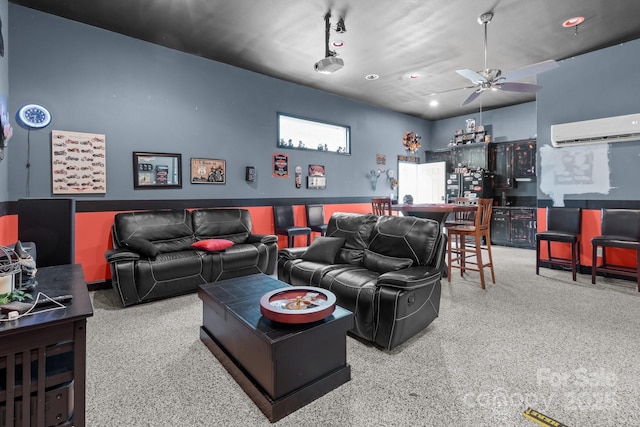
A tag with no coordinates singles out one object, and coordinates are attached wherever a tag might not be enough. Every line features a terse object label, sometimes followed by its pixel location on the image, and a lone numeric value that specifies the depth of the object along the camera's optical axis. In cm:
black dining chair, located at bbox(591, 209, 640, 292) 383
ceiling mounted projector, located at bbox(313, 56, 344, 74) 389
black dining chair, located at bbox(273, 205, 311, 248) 533
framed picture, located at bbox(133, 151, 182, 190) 423
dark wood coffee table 168
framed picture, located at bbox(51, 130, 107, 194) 370
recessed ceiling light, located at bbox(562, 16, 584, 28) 367
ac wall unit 415
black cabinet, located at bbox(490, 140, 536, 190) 680
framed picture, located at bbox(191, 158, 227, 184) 471
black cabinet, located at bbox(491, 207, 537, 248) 659
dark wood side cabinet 115
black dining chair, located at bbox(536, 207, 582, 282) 426
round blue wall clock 349
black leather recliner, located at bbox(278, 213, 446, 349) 229
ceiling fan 351
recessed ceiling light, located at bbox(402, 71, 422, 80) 541
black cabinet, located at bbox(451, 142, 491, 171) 730
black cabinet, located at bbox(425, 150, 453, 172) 799
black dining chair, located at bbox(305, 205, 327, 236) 582
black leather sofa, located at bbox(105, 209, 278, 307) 332
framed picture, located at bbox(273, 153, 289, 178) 564
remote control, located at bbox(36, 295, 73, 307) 137
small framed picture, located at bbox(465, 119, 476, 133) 765
